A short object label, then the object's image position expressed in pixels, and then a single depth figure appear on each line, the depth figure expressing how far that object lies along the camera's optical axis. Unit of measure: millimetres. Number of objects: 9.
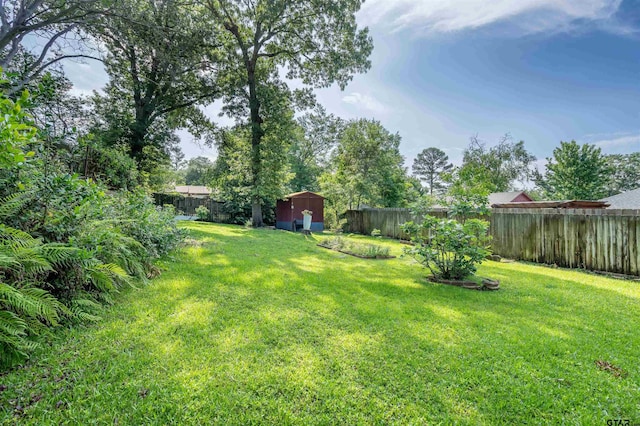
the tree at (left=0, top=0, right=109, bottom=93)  5449
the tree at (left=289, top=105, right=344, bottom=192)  25672
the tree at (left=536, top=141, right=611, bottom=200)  20938
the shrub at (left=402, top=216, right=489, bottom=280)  4227
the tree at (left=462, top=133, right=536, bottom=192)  26875
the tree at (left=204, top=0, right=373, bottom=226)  11414
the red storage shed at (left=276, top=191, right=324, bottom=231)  14430
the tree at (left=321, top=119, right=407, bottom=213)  15141
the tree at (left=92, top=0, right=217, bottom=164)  7582
